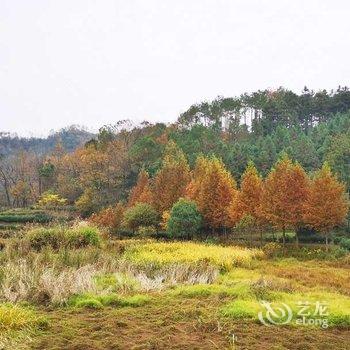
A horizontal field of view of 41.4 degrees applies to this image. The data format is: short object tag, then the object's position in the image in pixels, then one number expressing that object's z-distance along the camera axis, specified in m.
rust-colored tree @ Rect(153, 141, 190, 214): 38.72
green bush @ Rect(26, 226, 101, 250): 17.71
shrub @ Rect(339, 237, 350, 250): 30.55
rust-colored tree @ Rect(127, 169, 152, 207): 39.77
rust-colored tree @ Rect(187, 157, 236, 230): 34.00
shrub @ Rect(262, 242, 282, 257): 27.51
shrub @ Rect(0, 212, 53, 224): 44.53
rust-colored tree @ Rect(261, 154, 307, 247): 29.59
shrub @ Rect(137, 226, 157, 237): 36.04
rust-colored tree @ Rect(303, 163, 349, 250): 28.88
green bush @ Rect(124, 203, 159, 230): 36.09
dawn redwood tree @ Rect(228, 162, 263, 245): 31.66
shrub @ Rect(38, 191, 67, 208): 49.22
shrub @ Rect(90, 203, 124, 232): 39.38
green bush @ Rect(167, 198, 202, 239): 32.91
